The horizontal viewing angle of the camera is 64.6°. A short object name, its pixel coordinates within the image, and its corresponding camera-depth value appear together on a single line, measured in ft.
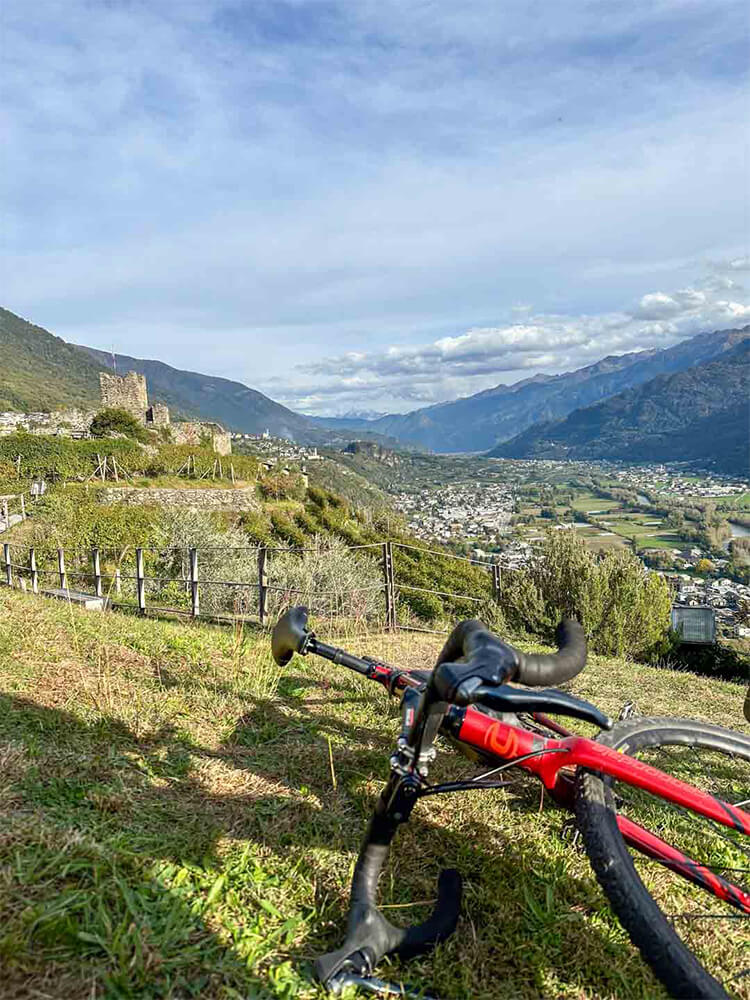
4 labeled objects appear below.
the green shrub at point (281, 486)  124.16
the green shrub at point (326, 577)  34.85
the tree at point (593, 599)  36.14
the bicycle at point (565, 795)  4.32
